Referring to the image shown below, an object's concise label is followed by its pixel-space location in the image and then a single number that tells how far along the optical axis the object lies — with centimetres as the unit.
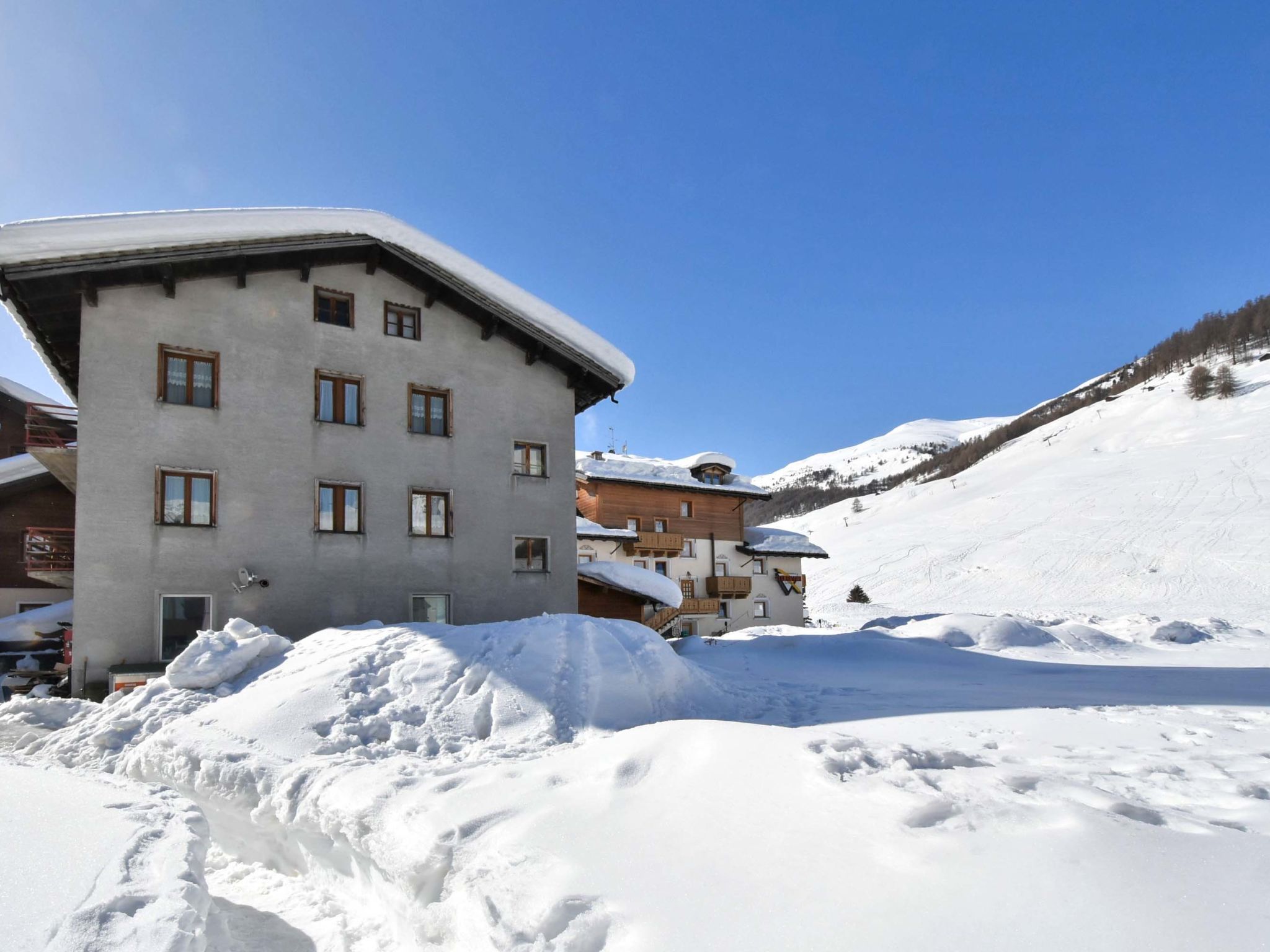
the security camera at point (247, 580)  1483
